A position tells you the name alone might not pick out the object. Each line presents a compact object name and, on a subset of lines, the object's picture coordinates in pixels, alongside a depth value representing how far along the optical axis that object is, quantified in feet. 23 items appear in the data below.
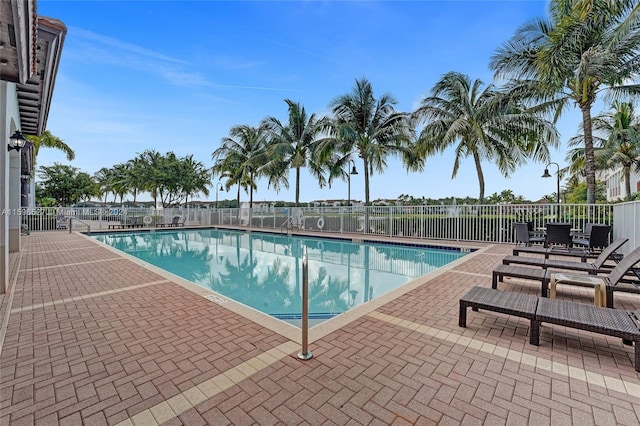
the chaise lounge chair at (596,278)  12.19
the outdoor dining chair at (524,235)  30.19
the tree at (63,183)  91.56
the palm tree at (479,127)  42.50
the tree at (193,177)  89.97
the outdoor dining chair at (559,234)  26.45
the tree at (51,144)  50.70
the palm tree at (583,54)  30.25
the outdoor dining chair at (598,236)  23.71
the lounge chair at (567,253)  20.44
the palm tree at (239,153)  73.61
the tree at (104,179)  156.78
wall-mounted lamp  23.37
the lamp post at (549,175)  46.93
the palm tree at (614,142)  60.34
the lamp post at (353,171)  52.55
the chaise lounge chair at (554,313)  8.48
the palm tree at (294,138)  61.52
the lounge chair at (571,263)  15.75
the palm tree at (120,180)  125.90
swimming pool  20.47
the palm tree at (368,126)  53.21
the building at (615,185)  104.01
